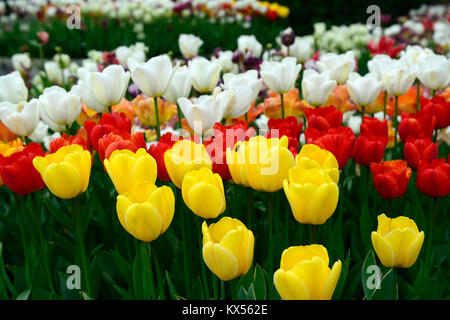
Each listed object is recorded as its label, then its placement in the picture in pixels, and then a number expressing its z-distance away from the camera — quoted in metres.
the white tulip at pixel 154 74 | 1.69
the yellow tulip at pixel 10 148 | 1.52
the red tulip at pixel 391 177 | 1.42
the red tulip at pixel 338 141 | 1.39
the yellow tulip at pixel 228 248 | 1.06
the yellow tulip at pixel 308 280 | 0.95
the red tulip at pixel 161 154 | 1.35
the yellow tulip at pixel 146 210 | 1.12
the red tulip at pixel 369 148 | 1.54
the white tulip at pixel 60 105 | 1.73
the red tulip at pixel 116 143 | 1.35
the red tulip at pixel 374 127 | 1.60
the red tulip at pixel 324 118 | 1.65
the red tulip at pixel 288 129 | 1.45
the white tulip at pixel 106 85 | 1.73
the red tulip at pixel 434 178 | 1.35
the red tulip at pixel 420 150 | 1.52
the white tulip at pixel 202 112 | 1.60
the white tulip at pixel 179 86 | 1.82
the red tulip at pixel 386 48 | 3.87
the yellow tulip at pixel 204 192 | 1.15
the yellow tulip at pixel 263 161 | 1.19
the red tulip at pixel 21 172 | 1.33
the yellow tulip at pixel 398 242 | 1.13
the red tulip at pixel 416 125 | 1.71
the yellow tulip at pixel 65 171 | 1.23
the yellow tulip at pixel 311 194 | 1.11
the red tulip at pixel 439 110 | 1.83
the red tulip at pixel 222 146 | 1.34
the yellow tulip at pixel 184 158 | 1.25
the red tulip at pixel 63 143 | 1.45
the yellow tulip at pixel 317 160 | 1.21
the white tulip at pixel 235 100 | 1.72
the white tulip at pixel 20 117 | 1.68
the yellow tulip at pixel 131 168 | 1.22
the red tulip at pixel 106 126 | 1.53
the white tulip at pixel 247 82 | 1.81
